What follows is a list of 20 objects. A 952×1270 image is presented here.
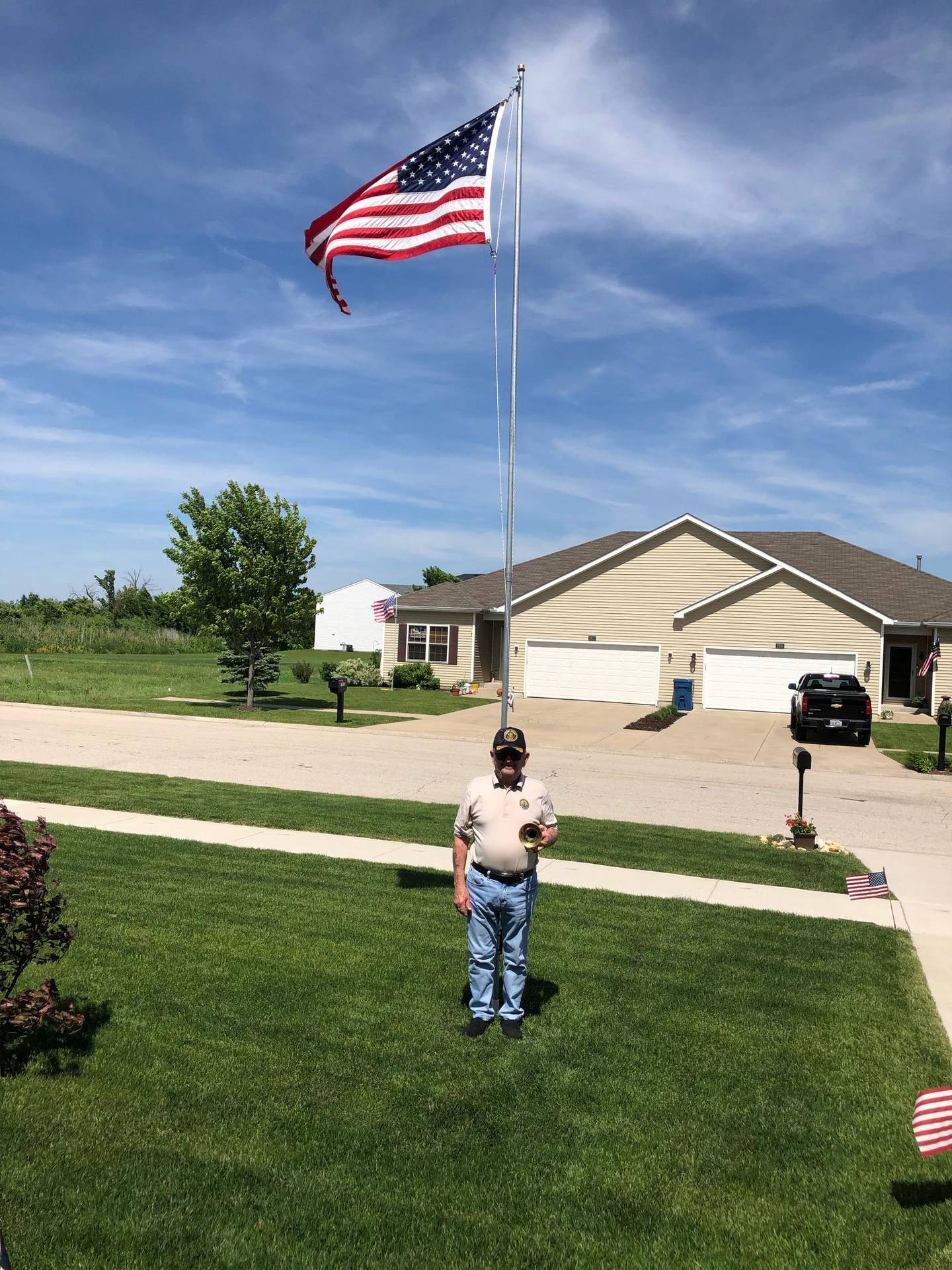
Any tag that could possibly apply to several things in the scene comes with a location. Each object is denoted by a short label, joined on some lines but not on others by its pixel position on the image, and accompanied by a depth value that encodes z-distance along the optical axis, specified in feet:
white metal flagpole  35.17
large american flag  36.91
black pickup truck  83.25
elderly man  19.44
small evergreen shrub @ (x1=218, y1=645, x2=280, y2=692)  119.24
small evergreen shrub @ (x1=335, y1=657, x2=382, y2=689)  133.90
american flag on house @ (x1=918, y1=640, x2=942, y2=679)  107.96
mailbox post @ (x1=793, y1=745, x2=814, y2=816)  40.24
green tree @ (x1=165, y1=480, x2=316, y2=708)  91.15
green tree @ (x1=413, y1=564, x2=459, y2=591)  276.62
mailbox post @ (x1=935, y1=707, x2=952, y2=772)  63.00
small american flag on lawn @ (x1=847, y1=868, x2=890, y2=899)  32.45
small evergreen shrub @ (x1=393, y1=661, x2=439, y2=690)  130.41
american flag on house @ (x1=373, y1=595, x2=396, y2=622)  137.90
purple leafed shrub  15.37
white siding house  270.87
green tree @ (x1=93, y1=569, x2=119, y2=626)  299.99
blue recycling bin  114.73
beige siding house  112.37
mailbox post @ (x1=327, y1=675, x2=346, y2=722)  86.84
